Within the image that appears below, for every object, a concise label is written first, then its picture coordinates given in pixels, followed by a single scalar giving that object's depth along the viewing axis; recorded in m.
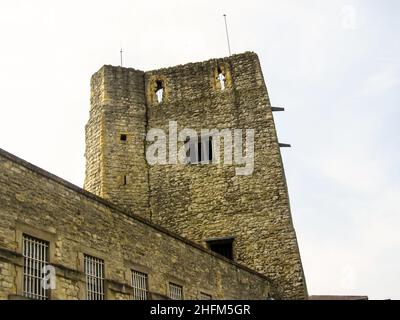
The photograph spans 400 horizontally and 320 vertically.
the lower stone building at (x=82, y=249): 11.77
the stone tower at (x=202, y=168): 22.95
